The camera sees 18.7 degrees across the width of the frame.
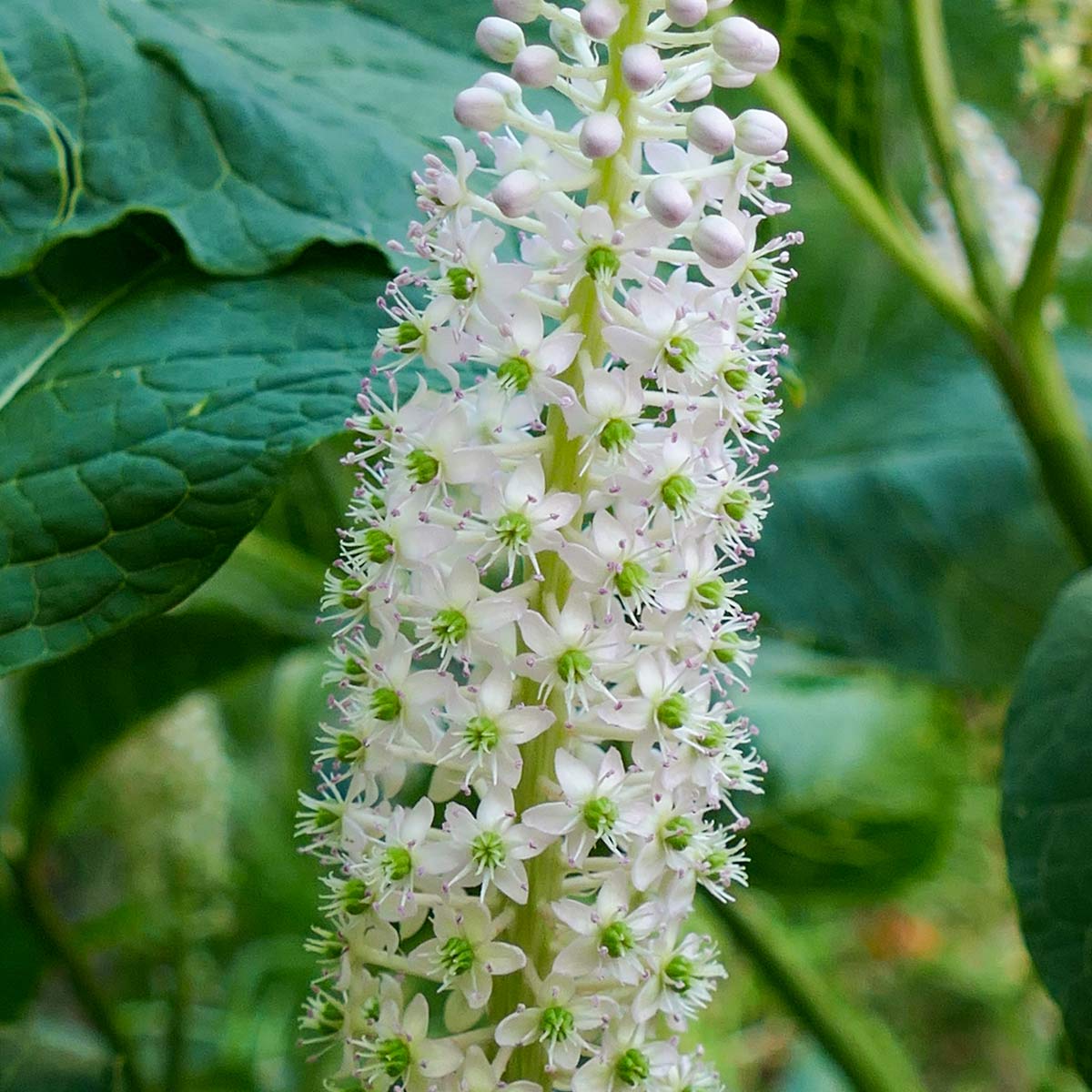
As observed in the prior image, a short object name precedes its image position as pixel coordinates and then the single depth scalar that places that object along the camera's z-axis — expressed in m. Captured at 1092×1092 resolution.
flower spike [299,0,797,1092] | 0.21
